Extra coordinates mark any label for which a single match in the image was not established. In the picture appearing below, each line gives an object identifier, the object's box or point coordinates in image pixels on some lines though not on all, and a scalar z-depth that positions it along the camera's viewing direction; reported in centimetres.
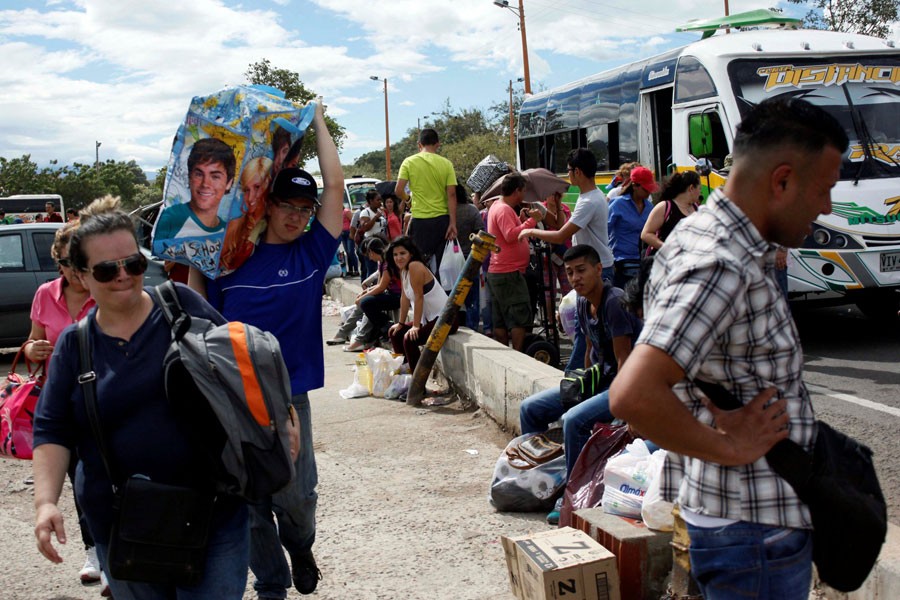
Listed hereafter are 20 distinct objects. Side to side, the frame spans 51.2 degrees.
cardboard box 372
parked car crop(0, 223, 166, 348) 1172
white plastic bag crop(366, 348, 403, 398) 875
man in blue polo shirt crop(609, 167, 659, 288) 804
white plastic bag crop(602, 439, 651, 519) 420
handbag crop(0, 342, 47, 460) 412
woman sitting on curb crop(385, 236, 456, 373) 871
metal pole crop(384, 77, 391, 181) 4950
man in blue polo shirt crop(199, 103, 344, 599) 389
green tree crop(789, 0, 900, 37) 2788
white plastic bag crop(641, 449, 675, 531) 394
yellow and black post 795
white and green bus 903
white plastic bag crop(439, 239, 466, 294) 971
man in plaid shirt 184
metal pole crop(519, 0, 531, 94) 3105
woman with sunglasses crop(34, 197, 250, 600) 274
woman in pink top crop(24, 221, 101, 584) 455
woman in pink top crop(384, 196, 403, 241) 1461
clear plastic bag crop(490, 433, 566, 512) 518
